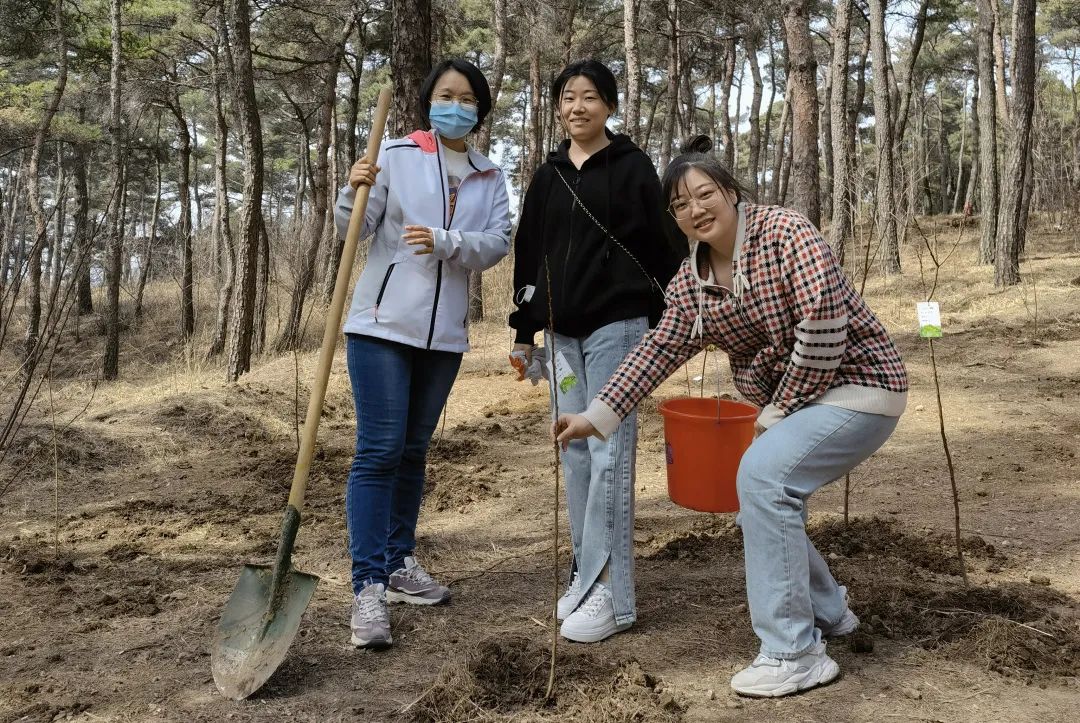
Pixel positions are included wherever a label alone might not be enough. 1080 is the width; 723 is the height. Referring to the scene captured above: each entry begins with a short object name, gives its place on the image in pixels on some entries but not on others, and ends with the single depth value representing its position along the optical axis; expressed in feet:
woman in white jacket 8.64
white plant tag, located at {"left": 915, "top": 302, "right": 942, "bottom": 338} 8.87
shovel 7.49
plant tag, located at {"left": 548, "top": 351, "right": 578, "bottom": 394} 8.66
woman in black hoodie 8.42
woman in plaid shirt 6.88
